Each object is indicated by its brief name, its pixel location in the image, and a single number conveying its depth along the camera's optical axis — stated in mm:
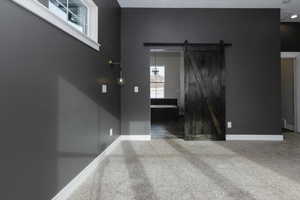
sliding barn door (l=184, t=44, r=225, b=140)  4637
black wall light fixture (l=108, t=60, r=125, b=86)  3722
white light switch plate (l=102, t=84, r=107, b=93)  3252
